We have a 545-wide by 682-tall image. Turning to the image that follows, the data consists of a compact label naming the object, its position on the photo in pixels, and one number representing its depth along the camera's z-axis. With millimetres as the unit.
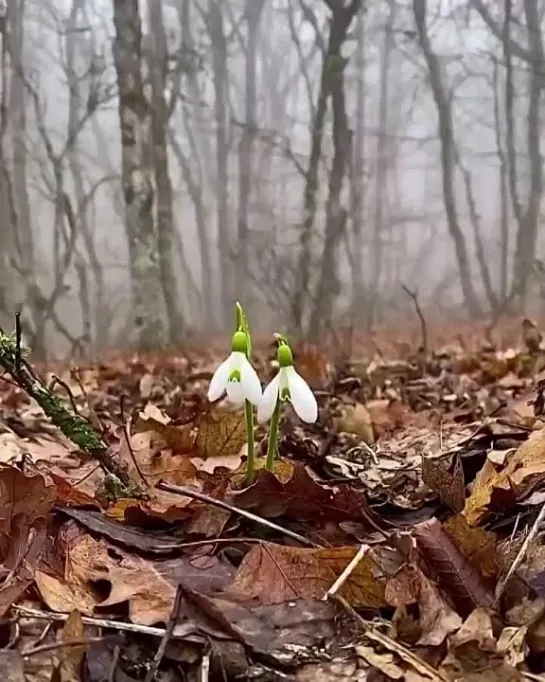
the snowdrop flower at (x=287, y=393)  781
